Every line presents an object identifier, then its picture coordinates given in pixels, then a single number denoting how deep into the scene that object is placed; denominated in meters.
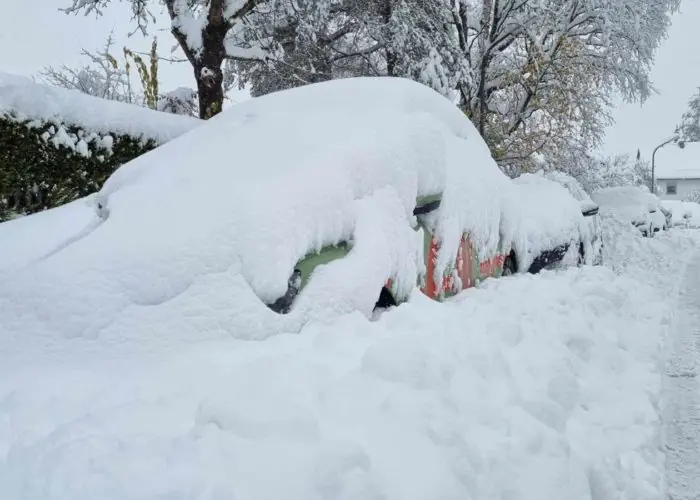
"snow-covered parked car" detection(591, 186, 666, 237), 15.49
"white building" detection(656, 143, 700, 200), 59.75
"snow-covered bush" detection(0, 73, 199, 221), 5.84
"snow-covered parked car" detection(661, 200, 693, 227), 33.22
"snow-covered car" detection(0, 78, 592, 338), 2.54
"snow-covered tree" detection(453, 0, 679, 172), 12.72
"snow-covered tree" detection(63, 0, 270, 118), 9.99
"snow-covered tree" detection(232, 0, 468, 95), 11.41
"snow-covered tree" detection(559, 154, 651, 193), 15.75
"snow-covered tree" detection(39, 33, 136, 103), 13.34
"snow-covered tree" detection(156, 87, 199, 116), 11.97
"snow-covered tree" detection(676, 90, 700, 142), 69.44
